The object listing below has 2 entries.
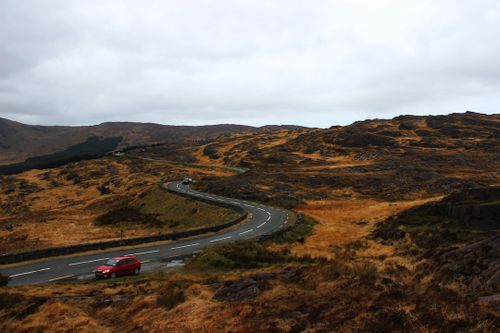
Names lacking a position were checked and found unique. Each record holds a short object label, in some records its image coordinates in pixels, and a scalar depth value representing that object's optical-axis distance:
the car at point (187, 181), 78.75
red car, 23.22
